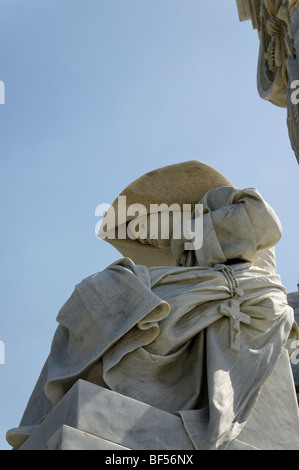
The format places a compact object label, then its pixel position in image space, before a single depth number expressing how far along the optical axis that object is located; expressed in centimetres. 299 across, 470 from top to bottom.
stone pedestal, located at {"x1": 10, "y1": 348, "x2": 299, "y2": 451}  934
